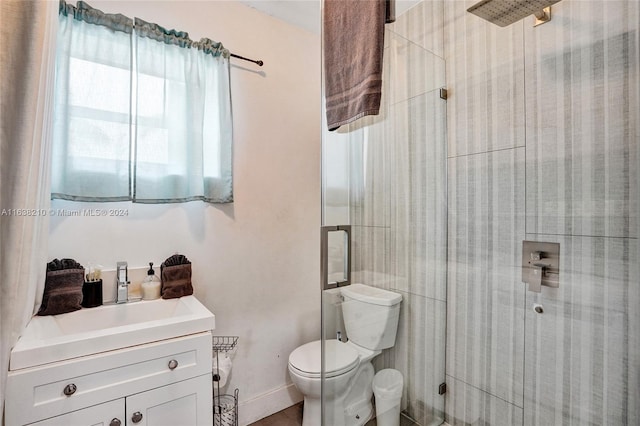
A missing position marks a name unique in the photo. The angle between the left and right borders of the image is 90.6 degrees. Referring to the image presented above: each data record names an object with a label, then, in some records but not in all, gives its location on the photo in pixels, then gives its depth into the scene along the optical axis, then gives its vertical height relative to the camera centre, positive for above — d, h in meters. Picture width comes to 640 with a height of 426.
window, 1.38 +0.49
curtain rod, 1.83 +0.93
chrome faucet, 1.45 -0.32
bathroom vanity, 0.98 -0.54
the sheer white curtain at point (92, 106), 1.36 +0.48
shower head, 1.15 +0.79
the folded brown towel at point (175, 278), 1.54 -0.31
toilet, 1.49 -0.63
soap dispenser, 1.51 -0.34
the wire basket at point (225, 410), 1.62 -1.04
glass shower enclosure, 1.03 +0.02
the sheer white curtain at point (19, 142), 0.82 +0.20
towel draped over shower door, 1.22 +0.66
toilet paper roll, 1.56 -0.76
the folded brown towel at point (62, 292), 1.27 -0.32
